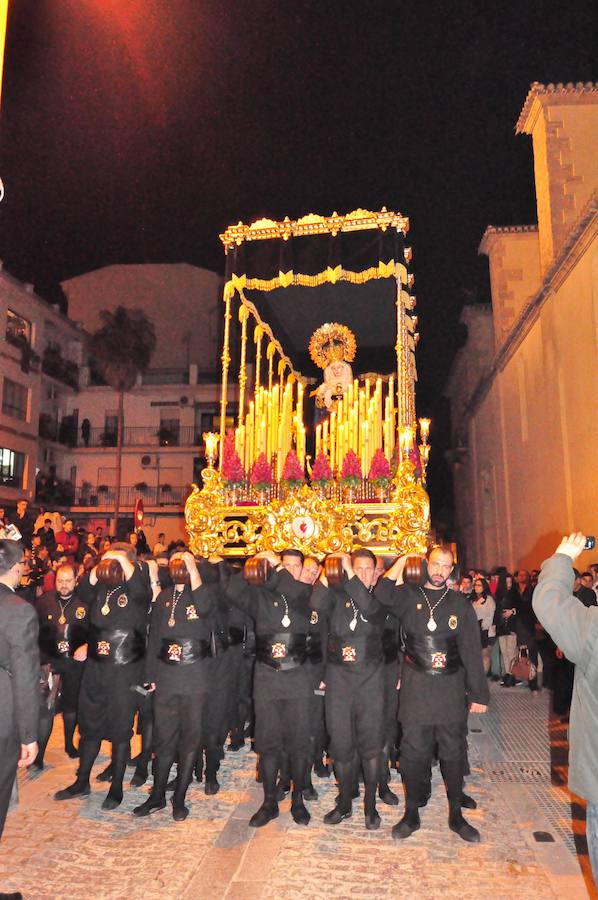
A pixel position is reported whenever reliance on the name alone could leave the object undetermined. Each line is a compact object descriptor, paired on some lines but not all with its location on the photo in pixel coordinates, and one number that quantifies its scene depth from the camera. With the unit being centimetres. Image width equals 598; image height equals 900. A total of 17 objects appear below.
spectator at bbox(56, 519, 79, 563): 1225
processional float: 852
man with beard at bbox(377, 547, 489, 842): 480
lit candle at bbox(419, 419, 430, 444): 907
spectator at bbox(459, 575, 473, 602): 1067
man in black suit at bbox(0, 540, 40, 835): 341
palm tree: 2977
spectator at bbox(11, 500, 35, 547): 1375
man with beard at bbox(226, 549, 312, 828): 508
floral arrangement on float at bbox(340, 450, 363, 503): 870
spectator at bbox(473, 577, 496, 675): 1093
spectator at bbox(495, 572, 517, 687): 1070
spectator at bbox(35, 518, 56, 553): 1221
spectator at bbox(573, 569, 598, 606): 784
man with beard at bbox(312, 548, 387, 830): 505
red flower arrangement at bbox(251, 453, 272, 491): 899
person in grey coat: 268
